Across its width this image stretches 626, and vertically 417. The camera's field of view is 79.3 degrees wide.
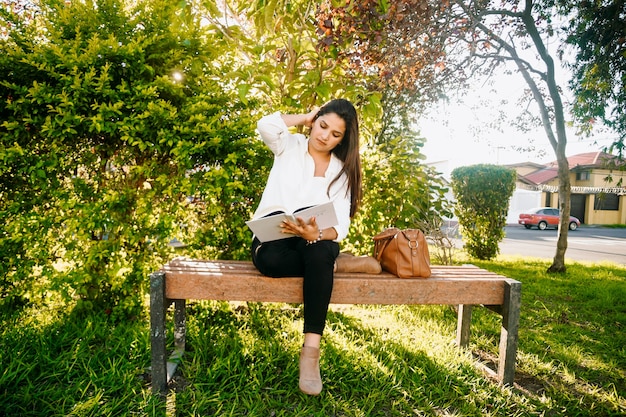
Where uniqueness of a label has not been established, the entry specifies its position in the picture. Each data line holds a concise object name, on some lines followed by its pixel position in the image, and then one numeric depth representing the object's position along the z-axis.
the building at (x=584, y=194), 27.53
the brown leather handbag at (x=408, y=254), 2.37
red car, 20.89
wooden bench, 2.15
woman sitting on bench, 2.12
